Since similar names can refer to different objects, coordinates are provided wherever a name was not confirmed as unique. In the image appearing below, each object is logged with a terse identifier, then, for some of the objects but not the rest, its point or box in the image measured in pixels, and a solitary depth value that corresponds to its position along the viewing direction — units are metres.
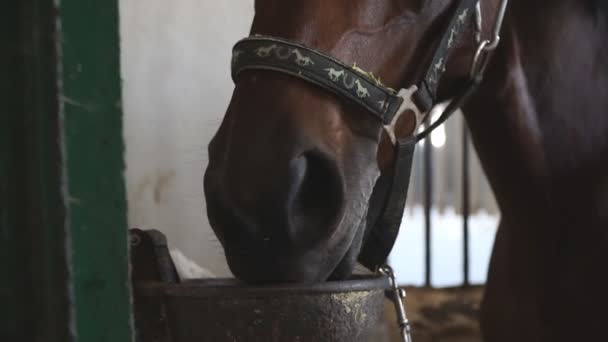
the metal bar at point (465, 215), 3.41
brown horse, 1.55
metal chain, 1.77
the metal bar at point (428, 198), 3.49
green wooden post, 1.23
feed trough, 1.63
